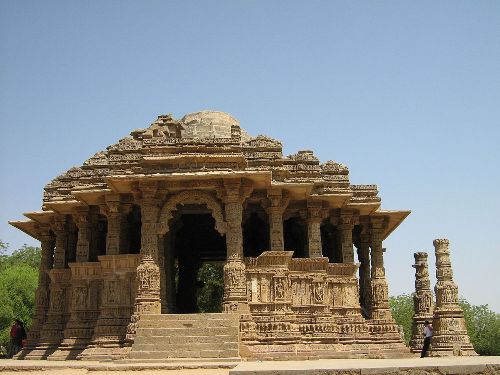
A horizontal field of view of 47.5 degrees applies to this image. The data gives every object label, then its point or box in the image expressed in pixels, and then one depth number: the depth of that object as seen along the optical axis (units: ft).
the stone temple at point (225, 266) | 43.75
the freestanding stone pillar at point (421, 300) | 58.39
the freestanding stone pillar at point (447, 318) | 48.32
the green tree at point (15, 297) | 104.45
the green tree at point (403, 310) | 157.69
